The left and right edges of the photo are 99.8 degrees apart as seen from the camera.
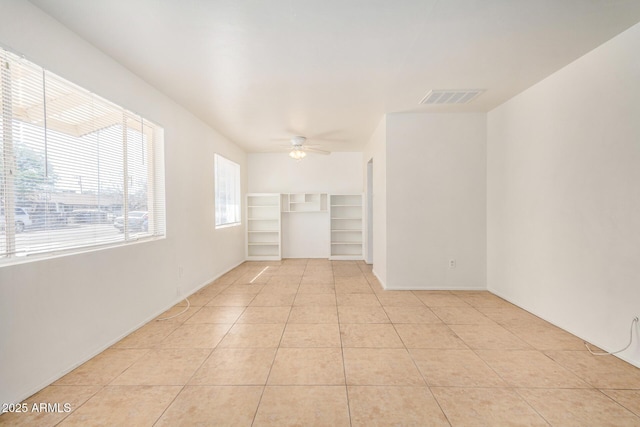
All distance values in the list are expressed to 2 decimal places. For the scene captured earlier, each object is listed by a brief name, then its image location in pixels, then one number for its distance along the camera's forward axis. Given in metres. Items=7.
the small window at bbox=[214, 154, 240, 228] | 5.22
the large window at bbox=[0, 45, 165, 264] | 1.77
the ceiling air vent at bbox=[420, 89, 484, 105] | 3.30
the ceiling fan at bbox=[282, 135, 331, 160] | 5.14
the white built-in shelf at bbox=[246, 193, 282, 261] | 6.81
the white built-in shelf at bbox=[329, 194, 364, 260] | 6.87
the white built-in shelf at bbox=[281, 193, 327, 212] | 6.89
